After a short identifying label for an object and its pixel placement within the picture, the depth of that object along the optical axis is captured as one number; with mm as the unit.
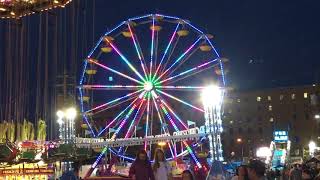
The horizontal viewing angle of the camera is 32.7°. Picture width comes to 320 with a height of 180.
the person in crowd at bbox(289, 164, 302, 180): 19481
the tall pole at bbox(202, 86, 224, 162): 25531
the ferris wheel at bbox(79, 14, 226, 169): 35188
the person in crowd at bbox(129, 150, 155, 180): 10938
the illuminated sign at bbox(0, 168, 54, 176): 21698
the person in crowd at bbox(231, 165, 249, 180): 8297
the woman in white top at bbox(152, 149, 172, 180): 11445
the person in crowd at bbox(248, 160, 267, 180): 7719
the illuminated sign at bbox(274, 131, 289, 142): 59219
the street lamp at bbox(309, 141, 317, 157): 75688
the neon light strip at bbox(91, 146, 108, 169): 34531
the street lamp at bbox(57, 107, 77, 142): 34738
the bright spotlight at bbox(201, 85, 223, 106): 25328
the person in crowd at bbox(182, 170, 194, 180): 9125
